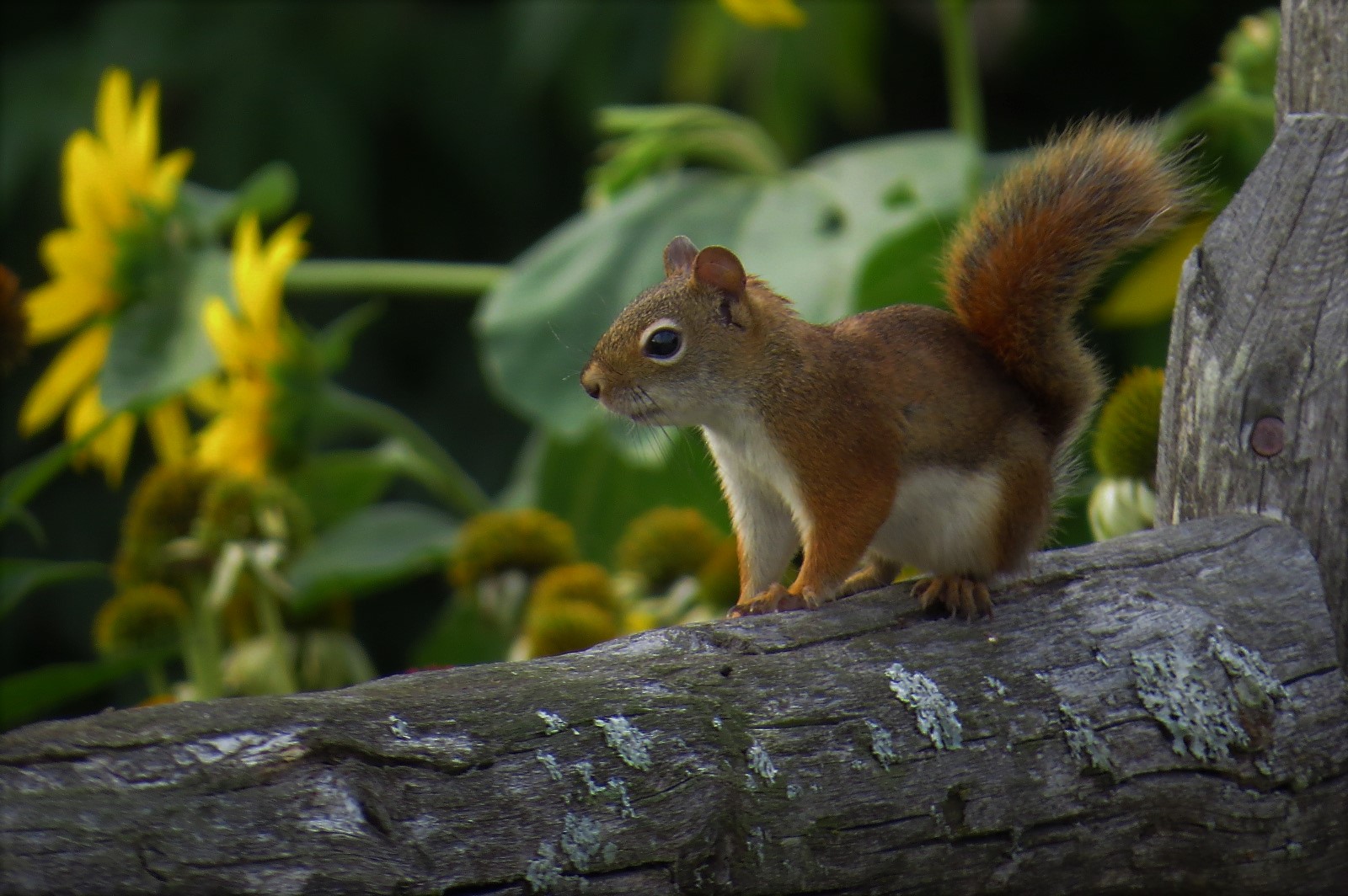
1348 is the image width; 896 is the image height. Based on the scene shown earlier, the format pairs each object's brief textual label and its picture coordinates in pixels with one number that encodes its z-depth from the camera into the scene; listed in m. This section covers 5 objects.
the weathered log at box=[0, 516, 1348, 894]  5.83
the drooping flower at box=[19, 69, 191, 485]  6.29
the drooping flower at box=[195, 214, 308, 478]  6.25
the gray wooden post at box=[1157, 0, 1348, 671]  5.98
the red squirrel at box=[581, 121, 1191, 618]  6.00
